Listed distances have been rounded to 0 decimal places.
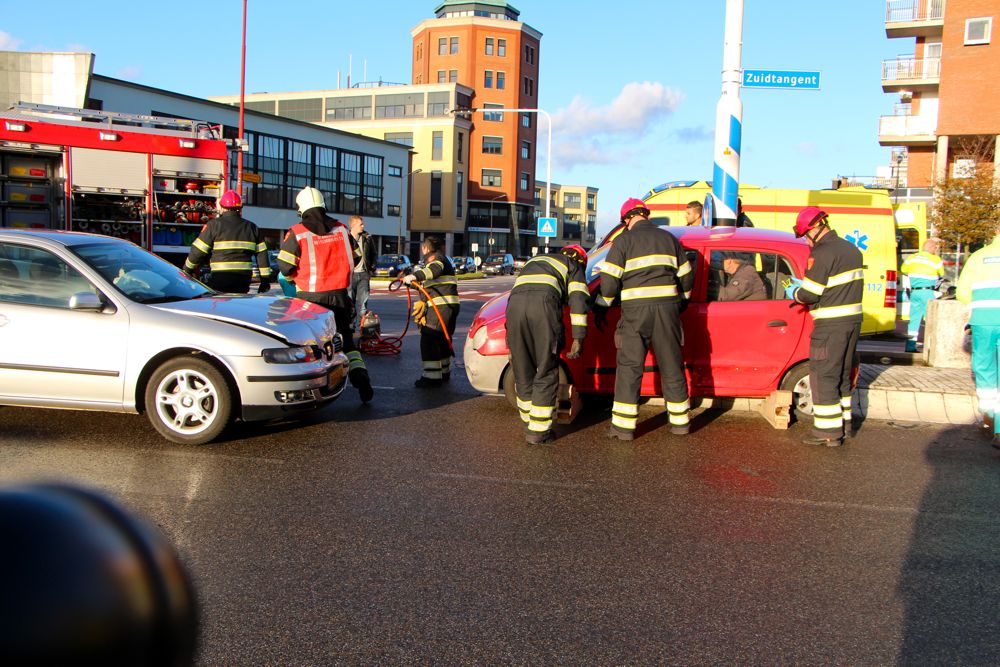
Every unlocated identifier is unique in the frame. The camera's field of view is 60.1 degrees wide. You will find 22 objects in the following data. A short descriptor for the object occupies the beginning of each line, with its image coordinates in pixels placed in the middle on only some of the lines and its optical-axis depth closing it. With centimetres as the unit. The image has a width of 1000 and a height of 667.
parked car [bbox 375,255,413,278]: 3903
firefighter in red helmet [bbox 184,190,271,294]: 915
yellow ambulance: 1368
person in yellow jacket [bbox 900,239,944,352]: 1260
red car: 756
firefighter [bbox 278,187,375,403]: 810
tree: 2848
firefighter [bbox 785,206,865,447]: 693
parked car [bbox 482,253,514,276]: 5895
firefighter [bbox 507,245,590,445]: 685
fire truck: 1240
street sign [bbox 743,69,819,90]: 1023
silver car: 637
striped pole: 1053
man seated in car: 764
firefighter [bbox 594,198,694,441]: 692
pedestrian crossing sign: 3123
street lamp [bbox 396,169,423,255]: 6869
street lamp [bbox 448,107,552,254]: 3574
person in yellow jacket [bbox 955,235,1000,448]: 690
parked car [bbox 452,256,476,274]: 5565
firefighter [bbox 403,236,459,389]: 941
